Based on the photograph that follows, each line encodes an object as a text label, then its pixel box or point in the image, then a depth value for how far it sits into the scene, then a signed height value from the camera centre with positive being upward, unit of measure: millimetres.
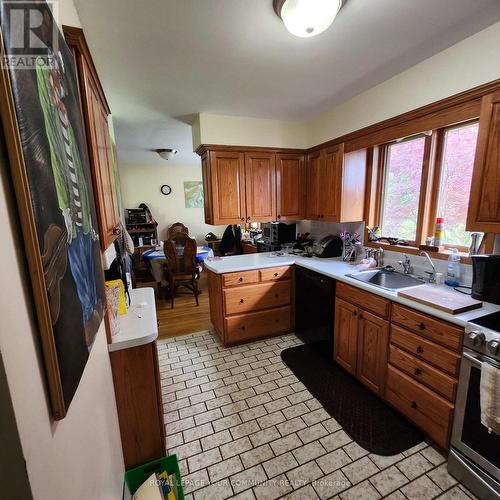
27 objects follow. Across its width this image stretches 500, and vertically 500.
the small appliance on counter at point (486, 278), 1534 -478
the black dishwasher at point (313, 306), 2373 -1029
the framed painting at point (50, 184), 482 +59
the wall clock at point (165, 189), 6234 +422
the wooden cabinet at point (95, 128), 1025 +381
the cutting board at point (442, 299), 1452 -603
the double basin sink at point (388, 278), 2047 -653
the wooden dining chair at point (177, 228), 6008 -524
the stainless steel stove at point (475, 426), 1229 -1147
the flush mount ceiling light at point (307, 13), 1197 +908
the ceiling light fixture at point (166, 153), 4352 +911
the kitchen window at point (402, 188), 2293 +124
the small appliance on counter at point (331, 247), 2955 -515
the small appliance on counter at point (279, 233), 3551 -403
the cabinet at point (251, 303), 2658 -1057
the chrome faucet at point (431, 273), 2002 -569
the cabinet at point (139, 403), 1378 -1080
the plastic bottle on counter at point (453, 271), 1861 -517
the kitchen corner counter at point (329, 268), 1448 -636
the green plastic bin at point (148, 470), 1376 -1421
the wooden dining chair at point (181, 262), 3928 -864
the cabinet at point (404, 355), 1456 -1027
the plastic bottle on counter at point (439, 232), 2041 -253
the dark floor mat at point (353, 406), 1640 -1511
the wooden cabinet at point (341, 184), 2645 +197
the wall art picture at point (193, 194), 6473 +299
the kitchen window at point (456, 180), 1912 +154
